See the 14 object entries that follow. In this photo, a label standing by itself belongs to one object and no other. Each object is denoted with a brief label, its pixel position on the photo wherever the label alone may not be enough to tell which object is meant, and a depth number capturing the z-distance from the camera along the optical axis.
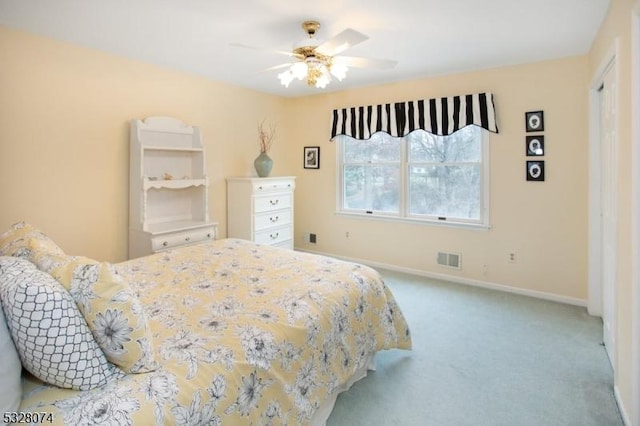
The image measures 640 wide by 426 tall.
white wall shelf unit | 3.58
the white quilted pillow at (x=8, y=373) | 1.07
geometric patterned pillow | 1.14
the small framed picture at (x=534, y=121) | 3.67
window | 4.18
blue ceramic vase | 4.72
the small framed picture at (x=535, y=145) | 3.69
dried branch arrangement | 5.14
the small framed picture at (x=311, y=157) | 5.37
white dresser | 4.48
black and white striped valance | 3.96
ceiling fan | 2.61
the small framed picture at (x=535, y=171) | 3.70
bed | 1.19
